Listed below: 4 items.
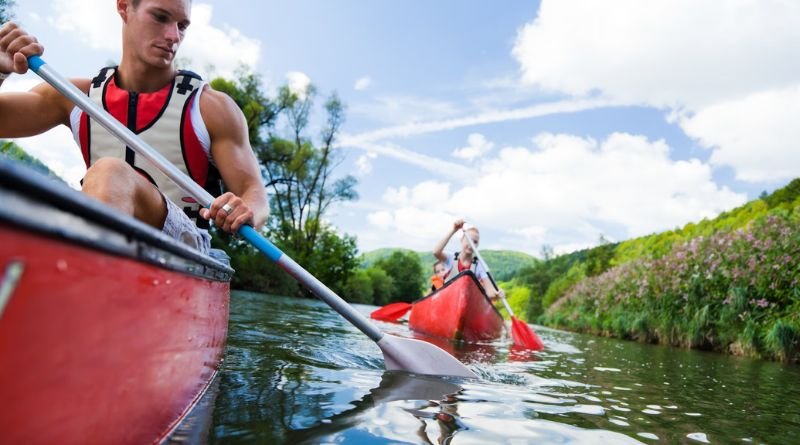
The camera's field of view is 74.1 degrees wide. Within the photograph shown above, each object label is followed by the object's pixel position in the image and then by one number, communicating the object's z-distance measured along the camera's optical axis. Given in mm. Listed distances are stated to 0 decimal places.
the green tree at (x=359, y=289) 27289
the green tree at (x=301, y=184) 24156
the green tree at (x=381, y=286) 33969
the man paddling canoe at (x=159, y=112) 2221
